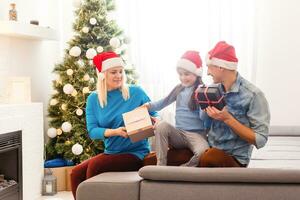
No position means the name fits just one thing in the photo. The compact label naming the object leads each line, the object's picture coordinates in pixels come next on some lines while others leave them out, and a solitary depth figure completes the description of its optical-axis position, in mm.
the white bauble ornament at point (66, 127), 4691
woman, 3088
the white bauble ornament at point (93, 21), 4699
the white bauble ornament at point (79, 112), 4691
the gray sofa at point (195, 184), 2275
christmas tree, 4703
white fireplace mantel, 4129
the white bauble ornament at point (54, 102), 4828
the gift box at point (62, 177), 4824
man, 2658
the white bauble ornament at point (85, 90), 4648
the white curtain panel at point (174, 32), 5082
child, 2855
